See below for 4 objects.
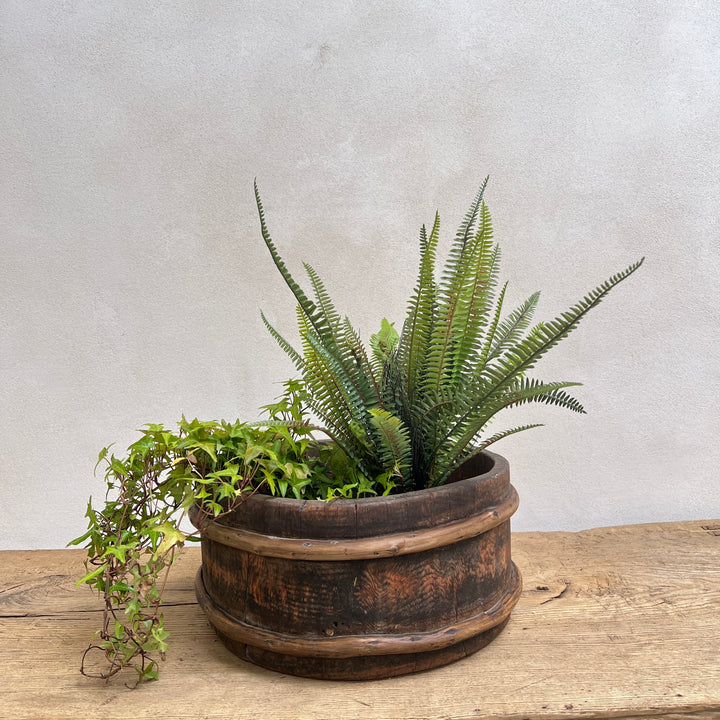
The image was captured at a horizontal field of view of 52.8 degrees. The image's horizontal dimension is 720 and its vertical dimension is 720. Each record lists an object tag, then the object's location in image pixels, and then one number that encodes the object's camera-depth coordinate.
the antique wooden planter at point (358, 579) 0.70
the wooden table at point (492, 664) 0.69
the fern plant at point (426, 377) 0.76
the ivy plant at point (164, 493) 0.70
